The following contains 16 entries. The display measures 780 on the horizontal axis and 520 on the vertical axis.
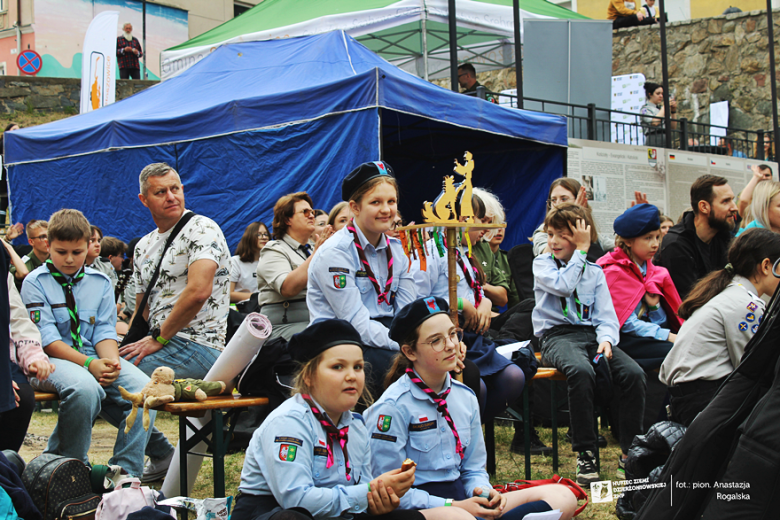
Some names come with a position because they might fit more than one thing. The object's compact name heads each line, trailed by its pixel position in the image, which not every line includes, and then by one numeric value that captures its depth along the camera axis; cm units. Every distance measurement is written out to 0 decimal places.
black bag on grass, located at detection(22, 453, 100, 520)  280
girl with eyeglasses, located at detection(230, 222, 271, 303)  617
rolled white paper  318
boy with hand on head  396
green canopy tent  1002
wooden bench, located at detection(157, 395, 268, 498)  303
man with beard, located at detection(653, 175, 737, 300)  509
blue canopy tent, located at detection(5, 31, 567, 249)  661
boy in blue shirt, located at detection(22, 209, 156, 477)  345
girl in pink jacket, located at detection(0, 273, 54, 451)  327
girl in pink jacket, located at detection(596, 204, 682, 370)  455
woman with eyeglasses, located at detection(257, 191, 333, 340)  421
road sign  2023
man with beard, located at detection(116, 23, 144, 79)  1773
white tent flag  1245
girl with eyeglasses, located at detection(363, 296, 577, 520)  284
